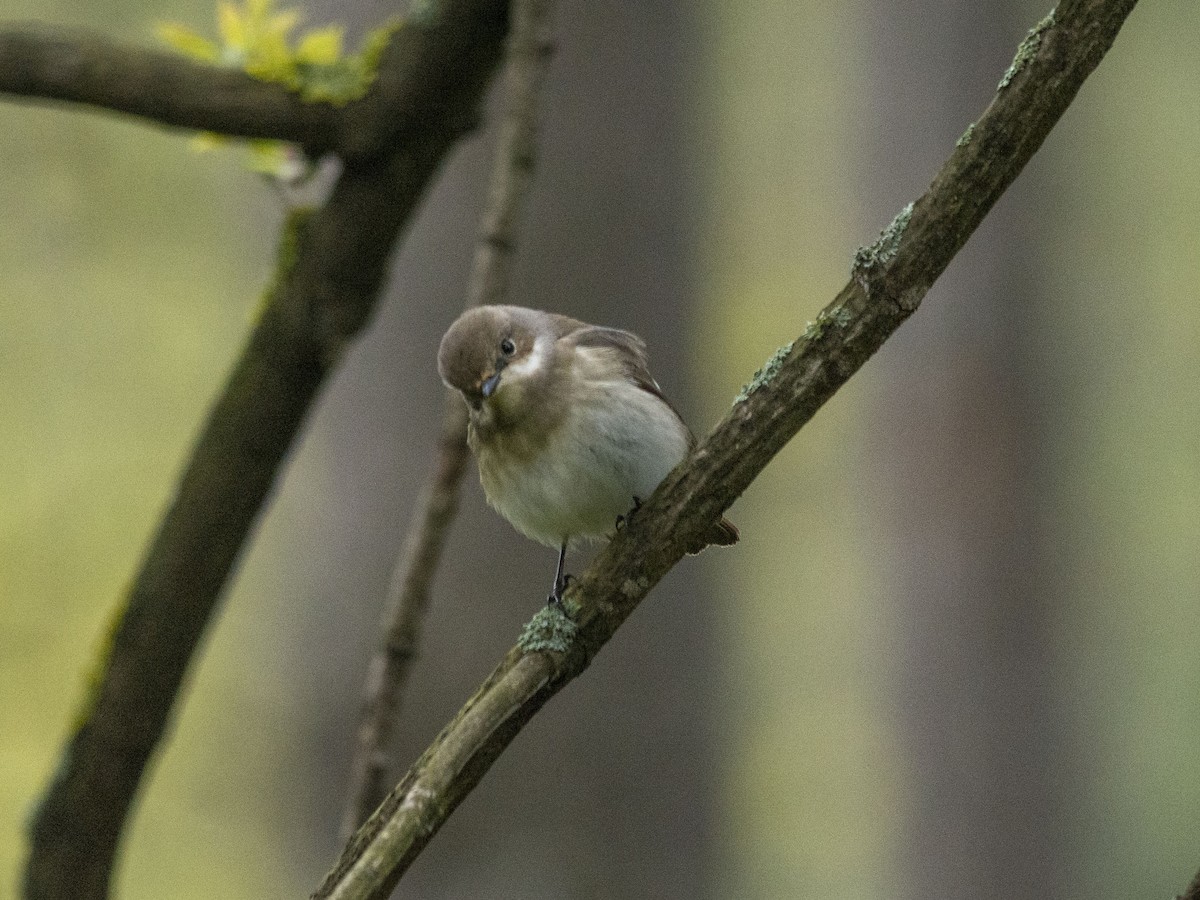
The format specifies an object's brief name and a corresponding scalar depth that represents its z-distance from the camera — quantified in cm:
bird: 683
